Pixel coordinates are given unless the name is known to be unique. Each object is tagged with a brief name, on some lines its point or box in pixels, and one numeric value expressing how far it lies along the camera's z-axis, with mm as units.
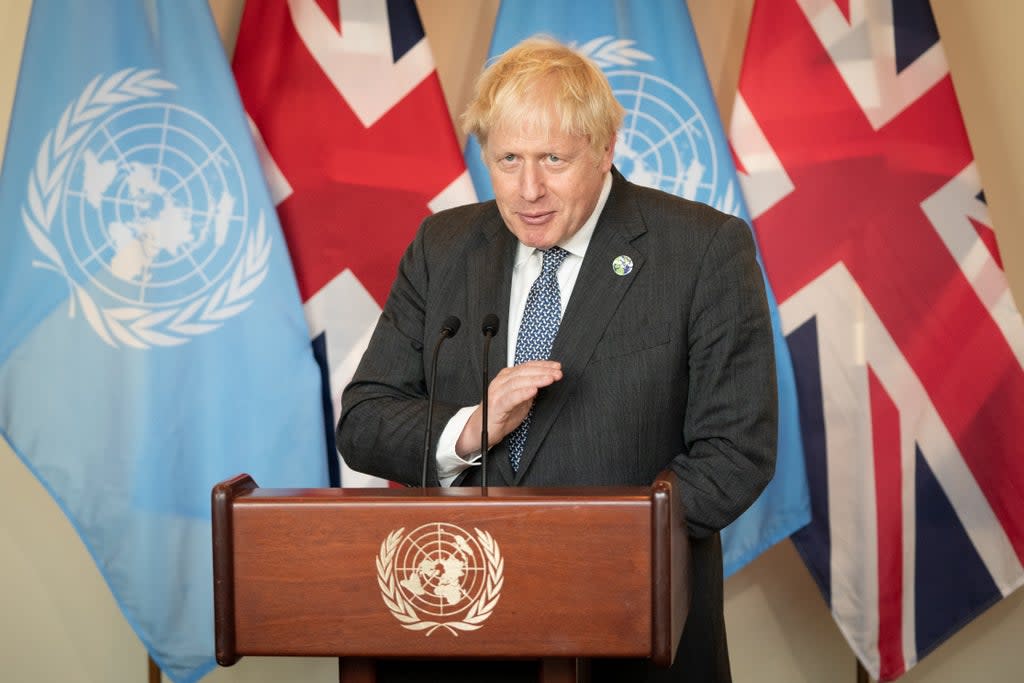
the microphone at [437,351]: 2971
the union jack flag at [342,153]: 4188
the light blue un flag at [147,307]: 4039
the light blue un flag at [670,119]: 4196
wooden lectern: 2795
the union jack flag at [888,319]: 4184
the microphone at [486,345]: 2923
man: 3149
